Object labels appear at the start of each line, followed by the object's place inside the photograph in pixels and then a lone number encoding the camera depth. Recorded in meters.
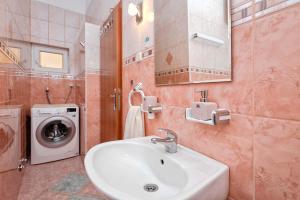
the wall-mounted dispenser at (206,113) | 0.57
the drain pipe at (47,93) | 3.01
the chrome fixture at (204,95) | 0.68
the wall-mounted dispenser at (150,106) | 0.98
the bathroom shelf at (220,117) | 0.56
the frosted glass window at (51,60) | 3.06
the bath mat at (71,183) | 1.66
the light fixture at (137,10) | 1.22
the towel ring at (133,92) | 1.15
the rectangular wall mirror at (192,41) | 0.62
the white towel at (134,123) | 1.16
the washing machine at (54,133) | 2.24
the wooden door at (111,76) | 1.58
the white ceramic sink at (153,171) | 0.49
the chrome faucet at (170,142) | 0.77
